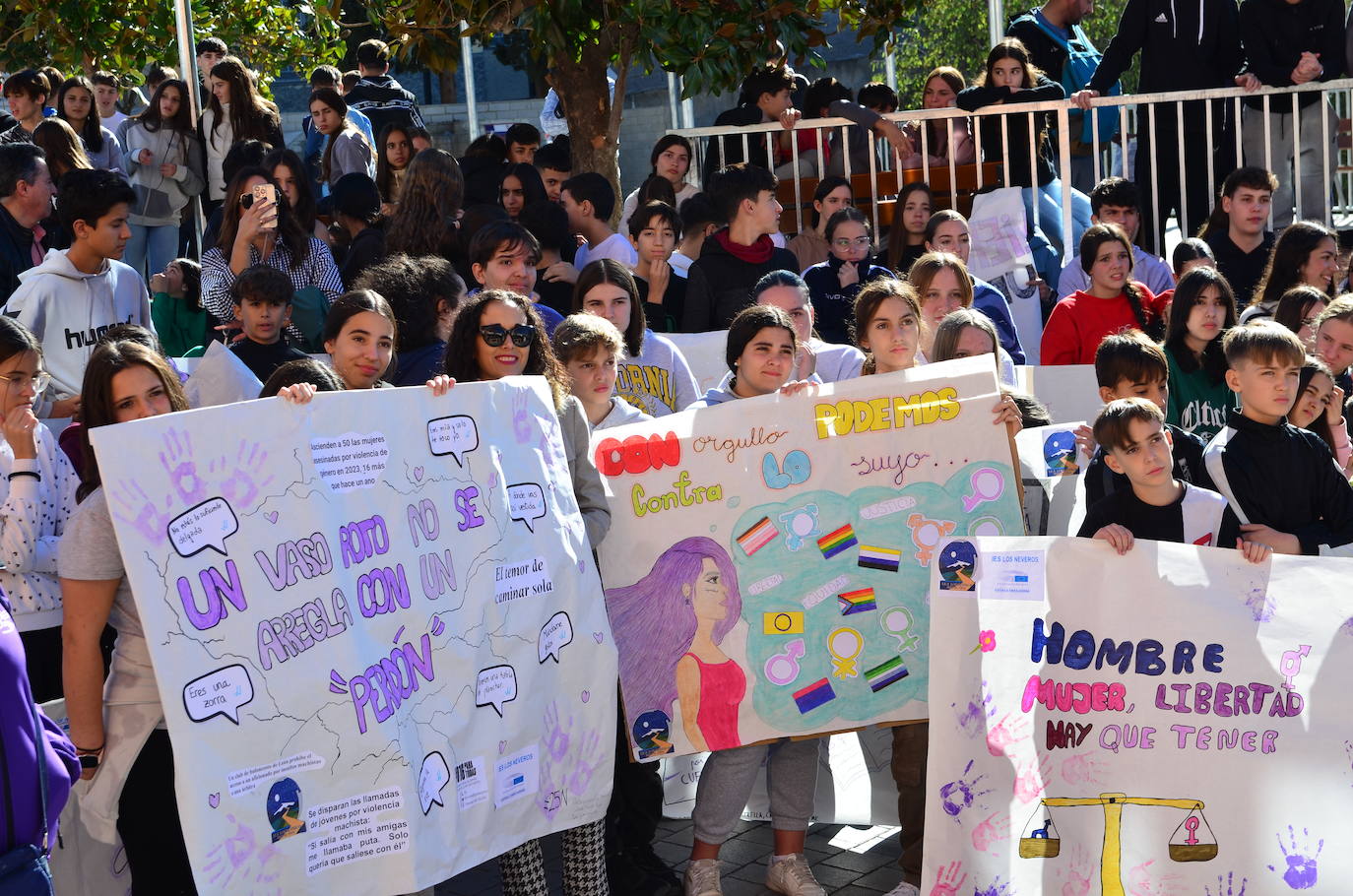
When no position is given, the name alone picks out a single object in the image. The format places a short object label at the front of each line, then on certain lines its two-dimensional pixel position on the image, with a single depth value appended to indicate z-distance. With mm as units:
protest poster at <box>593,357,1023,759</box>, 5016
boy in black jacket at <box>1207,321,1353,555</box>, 4820
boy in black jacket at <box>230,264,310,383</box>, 5988
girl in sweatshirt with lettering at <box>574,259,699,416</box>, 6129
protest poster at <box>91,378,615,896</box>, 3969
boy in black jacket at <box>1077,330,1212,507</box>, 5359
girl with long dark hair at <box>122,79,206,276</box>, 10227
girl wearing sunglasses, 5012
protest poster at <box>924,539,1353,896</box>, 4352
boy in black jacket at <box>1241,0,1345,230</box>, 10055
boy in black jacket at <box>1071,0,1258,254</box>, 10430
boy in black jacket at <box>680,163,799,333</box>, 7719
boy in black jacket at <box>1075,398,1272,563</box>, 4656
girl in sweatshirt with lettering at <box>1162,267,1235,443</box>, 5984
